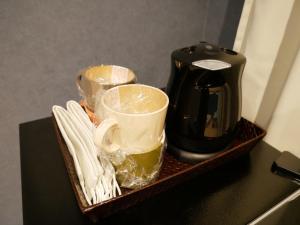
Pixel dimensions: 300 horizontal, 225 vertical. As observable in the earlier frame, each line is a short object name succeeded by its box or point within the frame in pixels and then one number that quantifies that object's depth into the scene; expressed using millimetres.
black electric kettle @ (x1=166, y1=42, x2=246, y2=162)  497
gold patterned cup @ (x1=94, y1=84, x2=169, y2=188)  425
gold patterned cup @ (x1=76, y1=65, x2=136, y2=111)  568
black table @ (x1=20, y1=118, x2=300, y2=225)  479
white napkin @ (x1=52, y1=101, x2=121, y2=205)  444
